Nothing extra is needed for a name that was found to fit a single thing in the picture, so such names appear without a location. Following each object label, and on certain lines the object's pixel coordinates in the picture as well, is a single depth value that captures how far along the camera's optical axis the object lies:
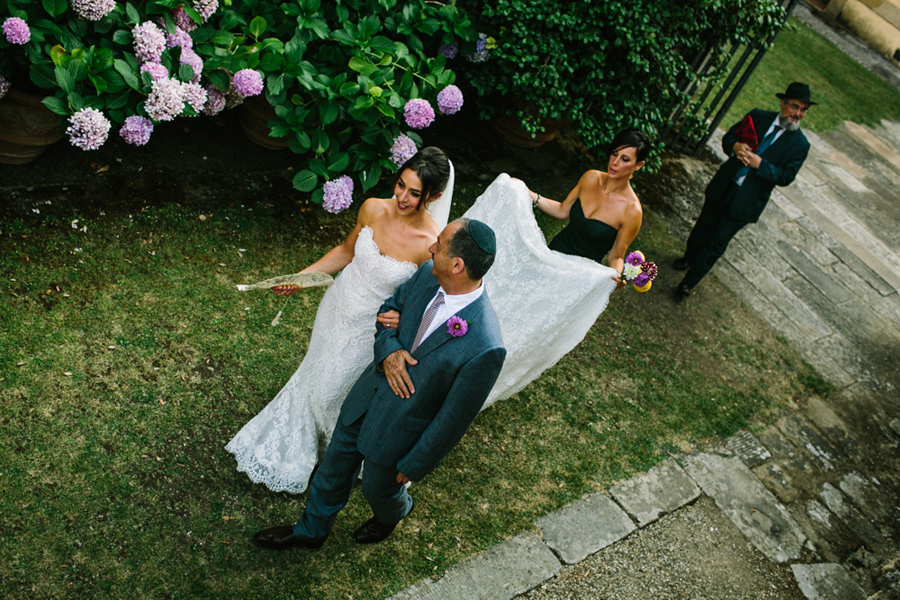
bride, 3.49
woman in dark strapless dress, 4.52
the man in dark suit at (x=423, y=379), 2.84
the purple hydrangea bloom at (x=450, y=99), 5.53
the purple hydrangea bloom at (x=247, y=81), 4.78
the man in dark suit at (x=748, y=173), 6.13
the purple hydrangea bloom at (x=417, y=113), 5.16
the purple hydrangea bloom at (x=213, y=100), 5.05
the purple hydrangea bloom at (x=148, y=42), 4.47
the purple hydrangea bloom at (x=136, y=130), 4.56
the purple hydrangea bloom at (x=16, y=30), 4.05
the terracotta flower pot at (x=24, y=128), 4.61
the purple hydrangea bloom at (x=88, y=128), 4.29
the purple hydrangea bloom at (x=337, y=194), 5.07
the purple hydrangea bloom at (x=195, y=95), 4.62
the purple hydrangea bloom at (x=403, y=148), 5.41
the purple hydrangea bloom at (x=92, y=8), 4.29
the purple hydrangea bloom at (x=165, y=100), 4.44
